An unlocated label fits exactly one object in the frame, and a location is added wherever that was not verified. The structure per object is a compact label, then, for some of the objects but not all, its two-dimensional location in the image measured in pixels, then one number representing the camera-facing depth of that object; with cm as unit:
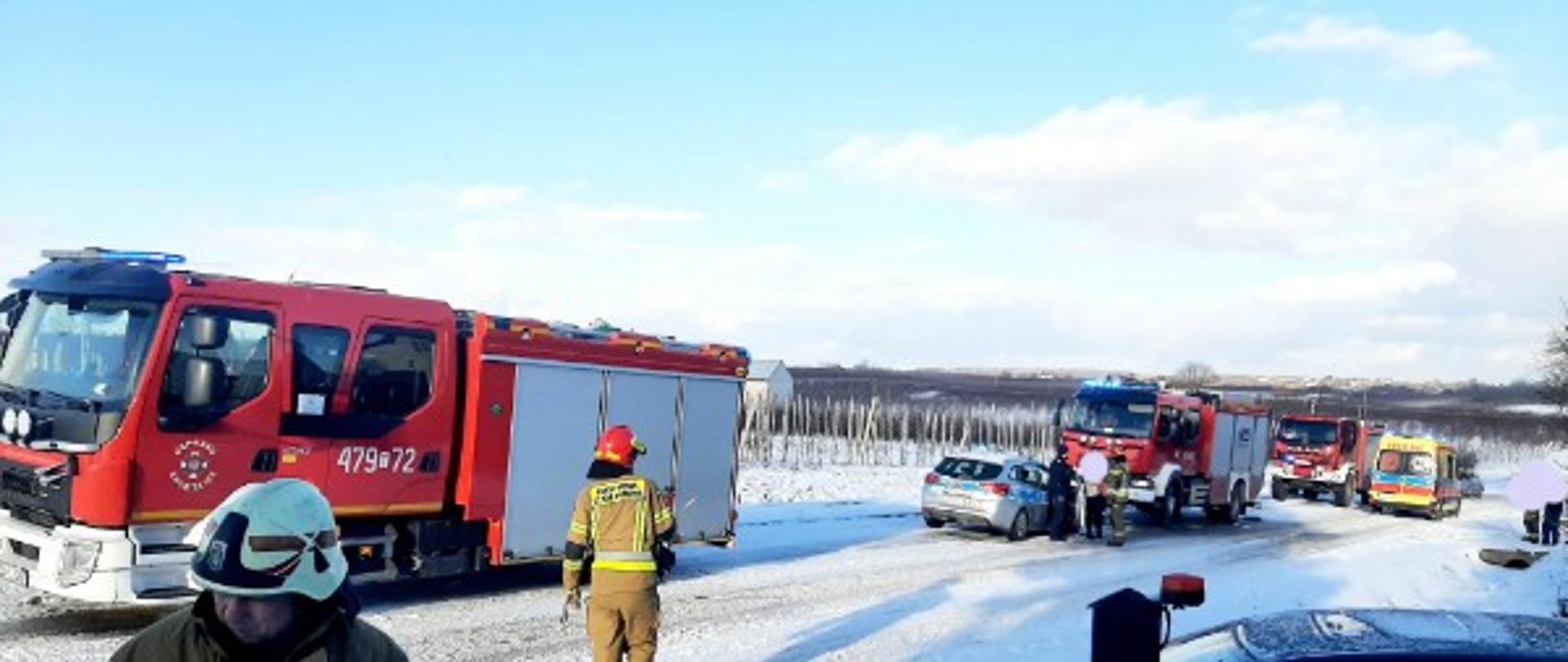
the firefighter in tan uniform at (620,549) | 796
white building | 7381
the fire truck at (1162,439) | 2575
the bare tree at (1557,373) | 4640
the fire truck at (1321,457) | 3697
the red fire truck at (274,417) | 983
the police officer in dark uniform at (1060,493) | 2209
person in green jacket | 249
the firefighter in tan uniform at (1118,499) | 2202
